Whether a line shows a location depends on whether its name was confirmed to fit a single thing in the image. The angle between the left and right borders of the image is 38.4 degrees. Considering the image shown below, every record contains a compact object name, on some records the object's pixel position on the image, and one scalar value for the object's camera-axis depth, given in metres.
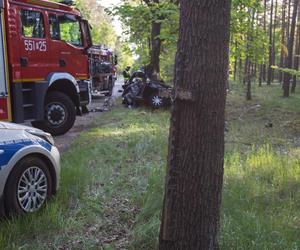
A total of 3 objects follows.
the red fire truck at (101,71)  20.60
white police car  4.65
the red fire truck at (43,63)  9.56
